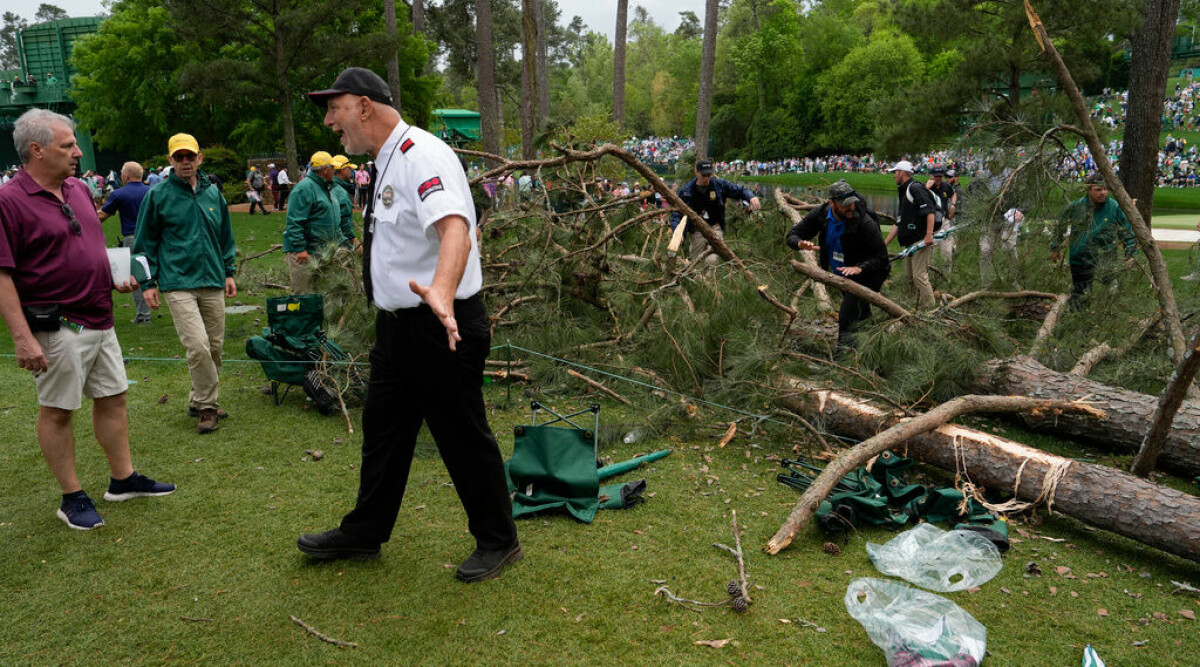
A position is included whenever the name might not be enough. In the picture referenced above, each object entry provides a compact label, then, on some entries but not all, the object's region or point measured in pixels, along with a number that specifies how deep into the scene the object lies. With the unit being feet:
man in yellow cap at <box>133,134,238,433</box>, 14.75
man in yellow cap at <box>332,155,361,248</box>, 22.55
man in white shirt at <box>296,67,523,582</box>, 8.54
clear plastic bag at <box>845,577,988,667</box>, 8.05
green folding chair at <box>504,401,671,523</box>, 11.80
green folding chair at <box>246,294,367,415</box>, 16.51
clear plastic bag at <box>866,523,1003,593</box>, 9.95
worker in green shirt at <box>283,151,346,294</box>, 20.42
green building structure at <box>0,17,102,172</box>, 137.49
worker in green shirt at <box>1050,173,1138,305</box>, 20.30
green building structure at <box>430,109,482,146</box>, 93.35
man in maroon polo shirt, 10.30
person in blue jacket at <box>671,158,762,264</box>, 23.43
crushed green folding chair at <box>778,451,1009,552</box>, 11.12
